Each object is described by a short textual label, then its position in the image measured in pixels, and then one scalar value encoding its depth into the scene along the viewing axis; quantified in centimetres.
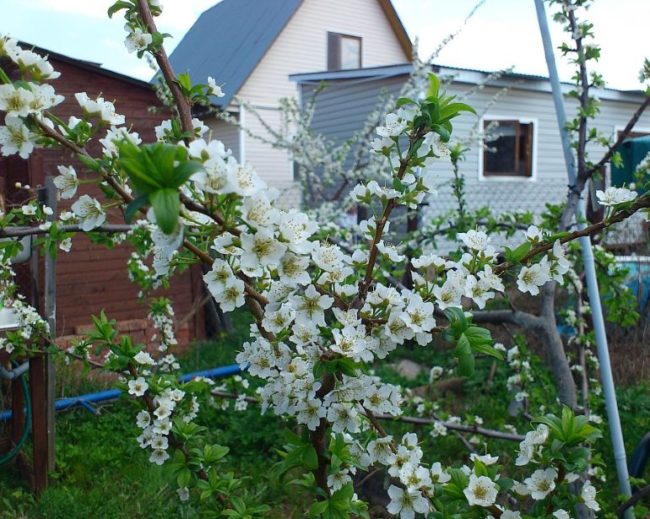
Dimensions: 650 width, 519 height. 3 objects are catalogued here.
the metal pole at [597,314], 271
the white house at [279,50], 1602
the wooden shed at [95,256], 575
